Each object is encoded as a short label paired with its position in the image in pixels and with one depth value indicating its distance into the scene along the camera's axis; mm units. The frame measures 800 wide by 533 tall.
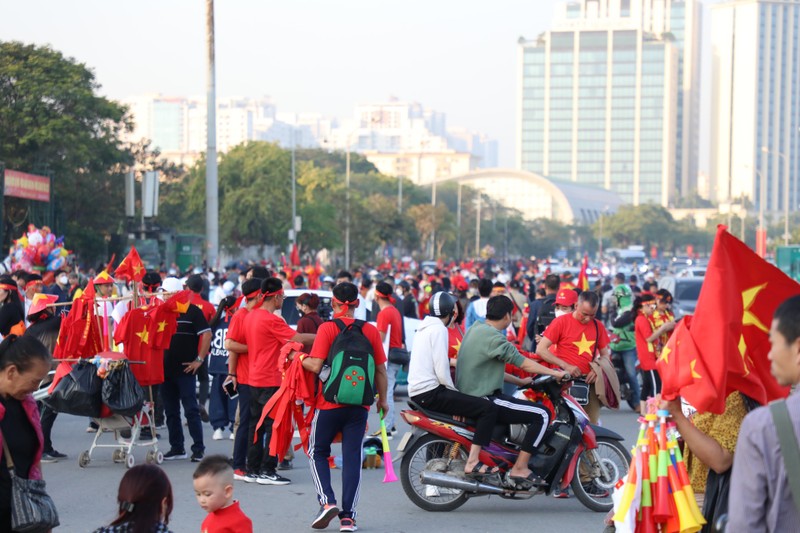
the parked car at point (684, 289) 27125
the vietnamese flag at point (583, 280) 18422
